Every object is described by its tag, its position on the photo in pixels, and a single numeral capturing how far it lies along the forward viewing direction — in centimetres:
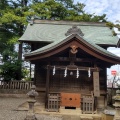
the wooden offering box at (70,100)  820
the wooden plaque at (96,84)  756
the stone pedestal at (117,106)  535
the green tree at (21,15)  1400
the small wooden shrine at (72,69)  789
